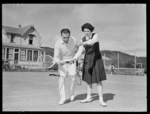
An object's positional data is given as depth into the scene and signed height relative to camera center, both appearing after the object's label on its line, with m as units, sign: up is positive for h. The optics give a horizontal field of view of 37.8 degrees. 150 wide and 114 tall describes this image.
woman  4.17 -0.04
